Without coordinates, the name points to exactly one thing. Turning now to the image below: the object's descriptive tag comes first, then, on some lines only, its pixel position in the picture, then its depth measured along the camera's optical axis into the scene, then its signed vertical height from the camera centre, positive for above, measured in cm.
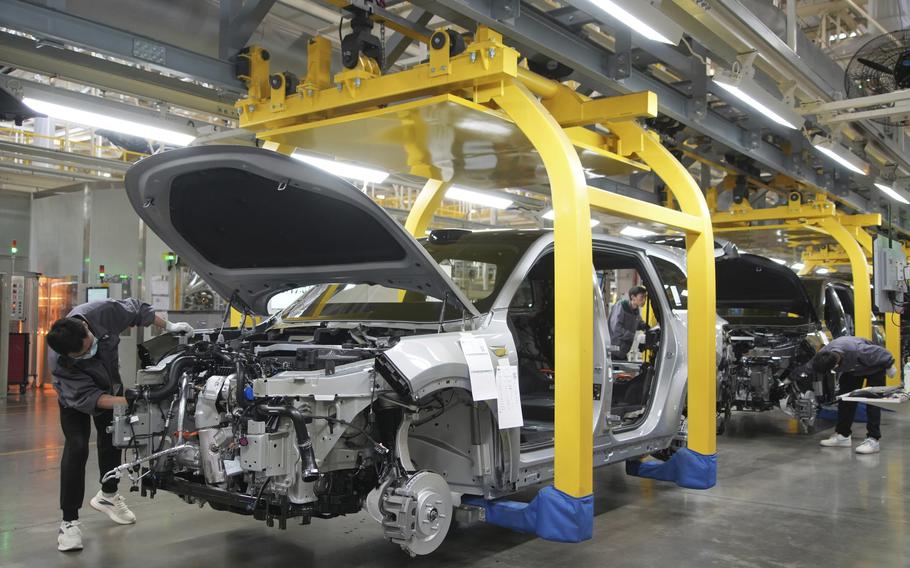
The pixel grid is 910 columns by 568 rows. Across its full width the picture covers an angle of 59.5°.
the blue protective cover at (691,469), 557 -108
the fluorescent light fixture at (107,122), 584 +154
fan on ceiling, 618 +199
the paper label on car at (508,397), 383 -40
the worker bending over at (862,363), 779 -47
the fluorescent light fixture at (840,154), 838 +179
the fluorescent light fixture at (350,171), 736 +138
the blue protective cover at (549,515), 403 -101
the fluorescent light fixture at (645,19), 442 +171
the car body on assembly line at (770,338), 862 -26
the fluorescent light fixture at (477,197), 904 +143
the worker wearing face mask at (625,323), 888 -8
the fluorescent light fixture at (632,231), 1364 +147
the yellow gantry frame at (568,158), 409 +98
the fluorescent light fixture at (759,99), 607 +180
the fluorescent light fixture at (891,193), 1127 +183
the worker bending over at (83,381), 431 -37
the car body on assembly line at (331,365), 329 -22
